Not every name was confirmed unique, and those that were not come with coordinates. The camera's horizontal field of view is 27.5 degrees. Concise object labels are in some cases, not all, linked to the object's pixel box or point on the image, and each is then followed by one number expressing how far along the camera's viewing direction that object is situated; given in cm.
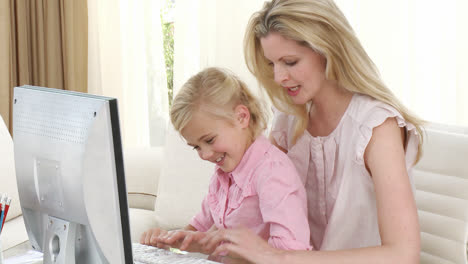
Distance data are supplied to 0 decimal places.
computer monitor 172
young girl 209
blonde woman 205
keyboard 195
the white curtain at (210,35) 399
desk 214
